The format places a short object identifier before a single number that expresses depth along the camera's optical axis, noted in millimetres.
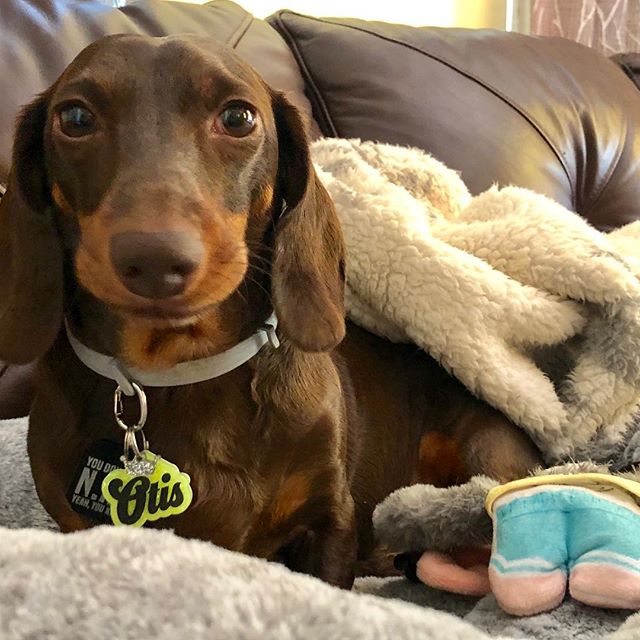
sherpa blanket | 450
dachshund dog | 328
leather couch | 636
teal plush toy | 285
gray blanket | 174
